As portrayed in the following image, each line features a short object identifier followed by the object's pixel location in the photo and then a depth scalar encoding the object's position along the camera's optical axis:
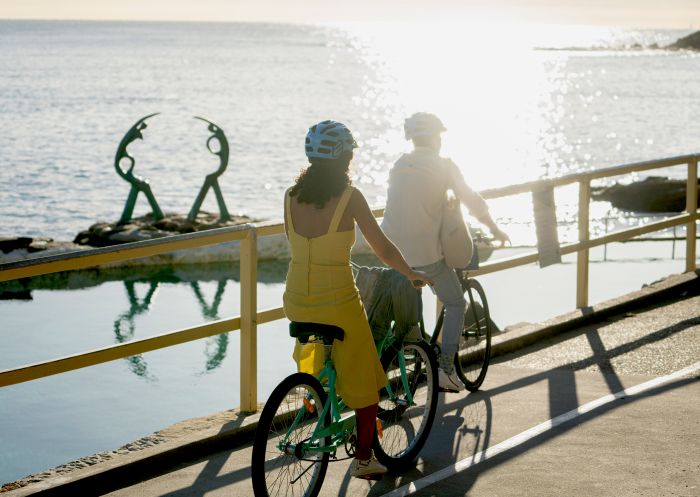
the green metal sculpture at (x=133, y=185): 25.89
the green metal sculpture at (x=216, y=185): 26.56
